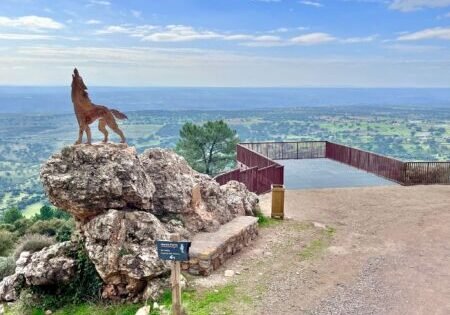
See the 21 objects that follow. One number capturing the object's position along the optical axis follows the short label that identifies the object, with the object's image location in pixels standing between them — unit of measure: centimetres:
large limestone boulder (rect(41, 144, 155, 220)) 864
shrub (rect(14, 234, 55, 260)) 1655
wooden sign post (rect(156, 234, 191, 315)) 653
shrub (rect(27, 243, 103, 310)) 857
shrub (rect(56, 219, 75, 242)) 1001
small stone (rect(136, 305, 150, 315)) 740
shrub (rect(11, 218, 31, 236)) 2803
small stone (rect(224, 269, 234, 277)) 878
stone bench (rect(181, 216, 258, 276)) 877
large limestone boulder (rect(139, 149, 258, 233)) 1013
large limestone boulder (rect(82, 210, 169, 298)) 815
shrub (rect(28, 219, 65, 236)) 2644
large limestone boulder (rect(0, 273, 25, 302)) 914
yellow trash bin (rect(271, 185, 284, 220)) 1295
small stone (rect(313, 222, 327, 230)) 1222
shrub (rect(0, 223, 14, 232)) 2912
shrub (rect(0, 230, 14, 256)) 2339
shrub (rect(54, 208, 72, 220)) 3460
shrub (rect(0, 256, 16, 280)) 1424
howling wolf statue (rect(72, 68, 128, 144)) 944
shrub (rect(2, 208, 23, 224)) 3403
